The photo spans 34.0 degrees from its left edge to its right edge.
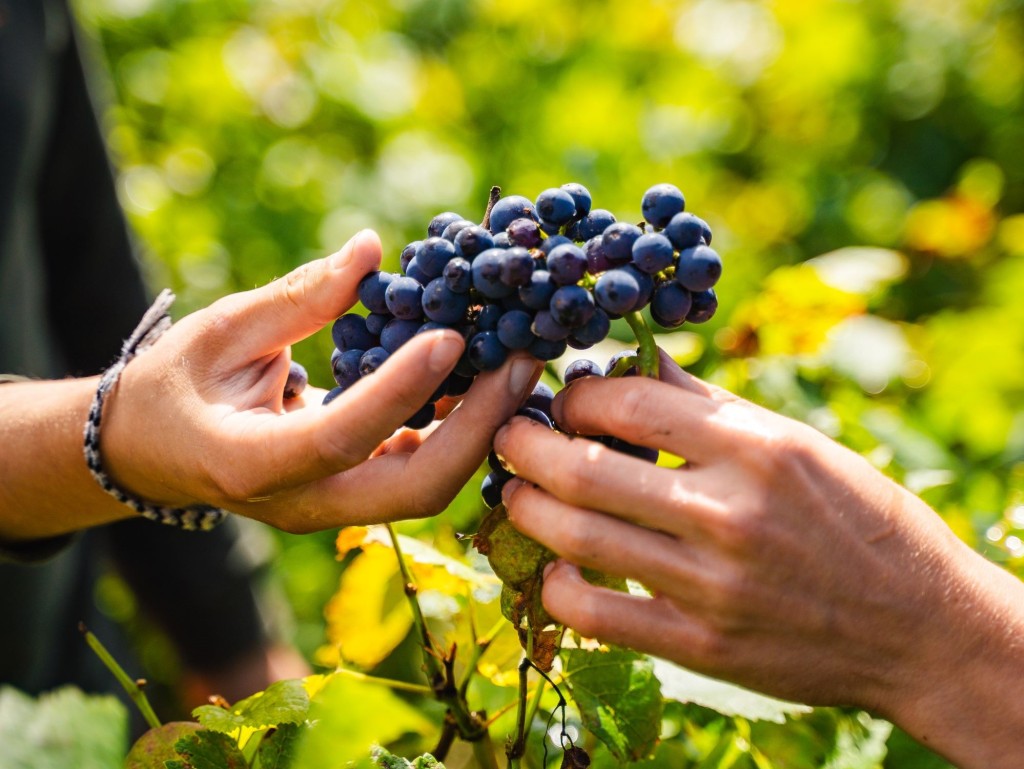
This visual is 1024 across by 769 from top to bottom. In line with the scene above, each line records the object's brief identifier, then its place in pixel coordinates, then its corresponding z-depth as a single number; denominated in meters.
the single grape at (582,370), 0.56
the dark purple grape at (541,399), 0.56
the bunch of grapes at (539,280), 0.52
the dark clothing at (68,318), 0.86
